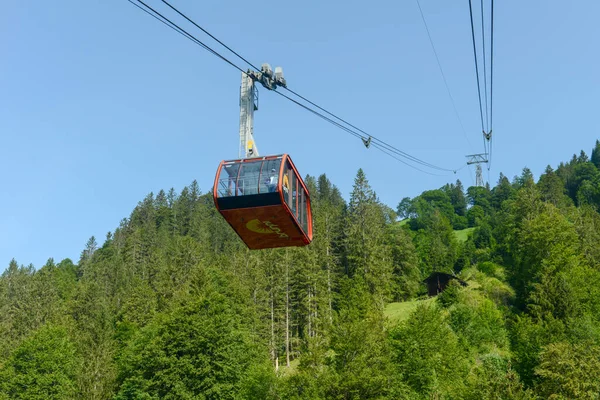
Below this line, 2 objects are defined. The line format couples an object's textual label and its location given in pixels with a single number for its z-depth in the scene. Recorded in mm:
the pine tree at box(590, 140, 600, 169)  184938
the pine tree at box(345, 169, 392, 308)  73375
